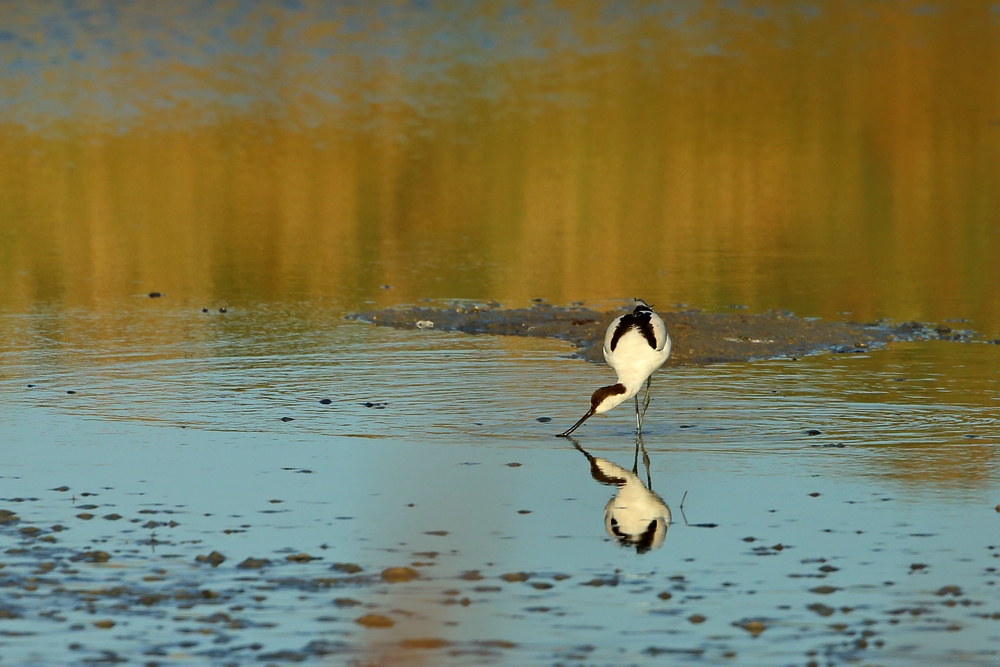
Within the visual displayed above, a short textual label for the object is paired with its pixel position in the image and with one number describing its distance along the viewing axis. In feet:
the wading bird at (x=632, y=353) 74.54
